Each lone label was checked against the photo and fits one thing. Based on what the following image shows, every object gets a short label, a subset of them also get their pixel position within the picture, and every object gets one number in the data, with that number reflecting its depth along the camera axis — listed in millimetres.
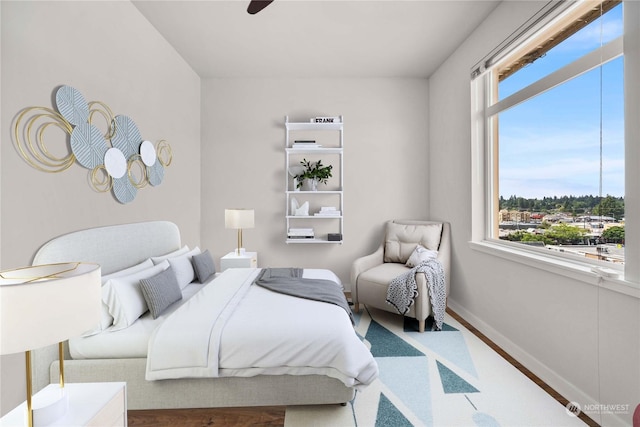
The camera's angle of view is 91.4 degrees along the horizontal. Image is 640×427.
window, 1789
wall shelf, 4141
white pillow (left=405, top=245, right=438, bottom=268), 3331
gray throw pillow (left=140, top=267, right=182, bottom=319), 1989
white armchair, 2920
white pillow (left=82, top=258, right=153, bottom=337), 1807
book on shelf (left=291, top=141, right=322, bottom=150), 4000
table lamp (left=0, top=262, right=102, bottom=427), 917
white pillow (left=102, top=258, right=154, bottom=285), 2025
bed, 1721
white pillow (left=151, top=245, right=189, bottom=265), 2566
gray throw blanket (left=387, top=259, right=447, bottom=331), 2896
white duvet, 1696
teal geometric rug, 1773
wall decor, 1742
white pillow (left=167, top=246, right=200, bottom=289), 2572
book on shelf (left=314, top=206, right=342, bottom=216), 4074
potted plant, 4020
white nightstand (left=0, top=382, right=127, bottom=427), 1126
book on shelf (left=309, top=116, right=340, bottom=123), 3994
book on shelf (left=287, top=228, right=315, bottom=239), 4047
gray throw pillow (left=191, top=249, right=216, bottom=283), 2848
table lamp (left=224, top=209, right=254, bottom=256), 3627
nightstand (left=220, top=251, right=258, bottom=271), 3492
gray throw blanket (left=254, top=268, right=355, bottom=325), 2244
